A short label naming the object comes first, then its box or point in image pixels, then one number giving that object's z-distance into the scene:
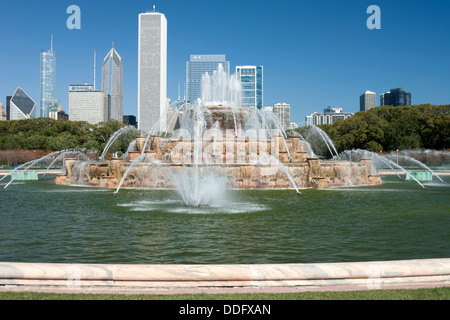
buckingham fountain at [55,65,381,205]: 23.45
